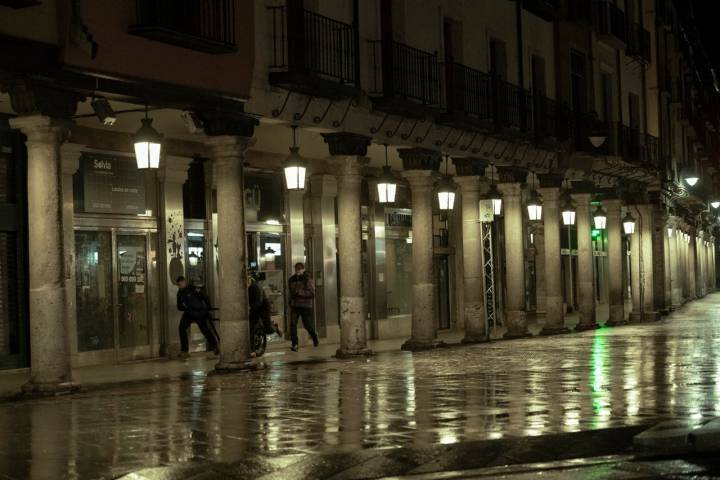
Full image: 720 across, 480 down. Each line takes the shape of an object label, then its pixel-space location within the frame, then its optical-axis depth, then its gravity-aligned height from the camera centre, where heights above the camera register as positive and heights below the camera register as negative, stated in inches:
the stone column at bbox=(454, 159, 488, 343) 1010.7 +19.9
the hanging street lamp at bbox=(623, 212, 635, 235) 1435.8 +55.3
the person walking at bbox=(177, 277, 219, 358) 834.8 -17.4
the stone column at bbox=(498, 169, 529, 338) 1082.7 +10.0
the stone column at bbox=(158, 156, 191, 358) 868.0 +35.4
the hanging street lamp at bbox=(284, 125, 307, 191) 781.3 +71.2
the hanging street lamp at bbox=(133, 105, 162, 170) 655.8 +76.9
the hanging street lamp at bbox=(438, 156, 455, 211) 956.0 +65.4
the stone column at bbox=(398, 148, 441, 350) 929.5 +19.1
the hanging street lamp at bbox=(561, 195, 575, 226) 1268.5 +62.4
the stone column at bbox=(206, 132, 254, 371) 719.7 +19.5
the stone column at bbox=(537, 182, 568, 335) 1168.2 +17.1
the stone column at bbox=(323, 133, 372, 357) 842.8 +19.3
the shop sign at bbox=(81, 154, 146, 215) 811.4 +71.5
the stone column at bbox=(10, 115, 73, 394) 598.5 +19.8
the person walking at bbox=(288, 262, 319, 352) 920.3 -13.1
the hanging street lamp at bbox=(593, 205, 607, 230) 1401.3 +62.1
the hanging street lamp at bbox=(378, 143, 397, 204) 895.1 +67.3
